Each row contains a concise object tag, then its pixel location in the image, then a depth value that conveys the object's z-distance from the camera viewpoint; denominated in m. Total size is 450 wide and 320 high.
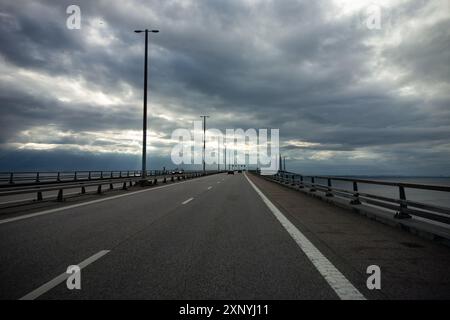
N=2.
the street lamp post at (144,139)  26.20
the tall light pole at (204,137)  71.50
